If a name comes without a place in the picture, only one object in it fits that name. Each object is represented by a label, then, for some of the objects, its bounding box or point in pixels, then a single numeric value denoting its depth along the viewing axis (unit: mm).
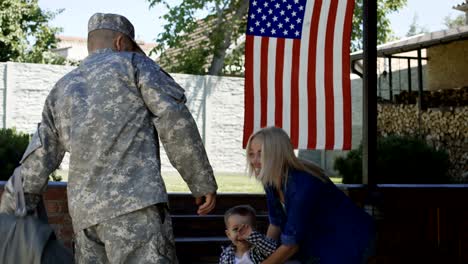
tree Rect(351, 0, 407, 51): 35791
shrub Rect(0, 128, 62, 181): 12868
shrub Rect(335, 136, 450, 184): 16383
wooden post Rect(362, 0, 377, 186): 9737
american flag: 9883
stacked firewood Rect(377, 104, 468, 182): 26054
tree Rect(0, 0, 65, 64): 33138
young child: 6792
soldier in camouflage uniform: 5797
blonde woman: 6109
